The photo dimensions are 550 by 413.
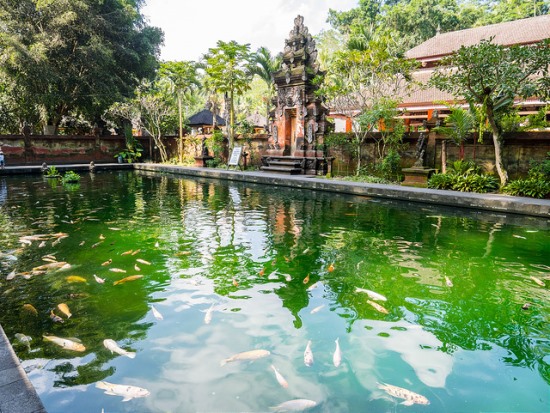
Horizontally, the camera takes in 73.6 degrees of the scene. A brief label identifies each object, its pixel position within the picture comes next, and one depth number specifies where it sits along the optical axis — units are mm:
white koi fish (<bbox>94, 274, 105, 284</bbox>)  4146
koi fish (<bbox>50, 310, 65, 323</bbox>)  3262
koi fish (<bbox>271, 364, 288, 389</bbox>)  2461
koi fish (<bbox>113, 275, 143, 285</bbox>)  4152
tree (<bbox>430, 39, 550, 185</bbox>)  9070
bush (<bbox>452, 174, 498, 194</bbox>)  10523
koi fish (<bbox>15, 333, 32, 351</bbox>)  2922
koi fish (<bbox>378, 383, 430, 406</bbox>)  2320
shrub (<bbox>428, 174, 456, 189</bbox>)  11023
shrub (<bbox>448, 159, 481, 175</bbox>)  11305
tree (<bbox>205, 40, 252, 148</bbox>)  17219
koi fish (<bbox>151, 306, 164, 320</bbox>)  3376
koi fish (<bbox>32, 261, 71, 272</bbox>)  4520
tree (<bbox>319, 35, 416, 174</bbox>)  12352
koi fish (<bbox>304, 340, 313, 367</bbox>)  2688
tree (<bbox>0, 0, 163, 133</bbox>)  19672
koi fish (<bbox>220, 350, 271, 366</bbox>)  2735
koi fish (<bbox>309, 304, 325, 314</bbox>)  3507
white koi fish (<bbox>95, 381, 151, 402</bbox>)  2352
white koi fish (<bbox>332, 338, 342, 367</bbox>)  2705
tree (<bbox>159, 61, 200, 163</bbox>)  19562
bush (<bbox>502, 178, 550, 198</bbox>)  9453
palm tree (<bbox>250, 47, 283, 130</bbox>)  23141
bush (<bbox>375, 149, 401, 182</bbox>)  13078
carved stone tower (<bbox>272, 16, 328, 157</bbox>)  16094
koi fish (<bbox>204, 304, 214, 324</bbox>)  3320
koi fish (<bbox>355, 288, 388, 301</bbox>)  3770
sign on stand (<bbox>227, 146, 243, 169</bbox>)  17750
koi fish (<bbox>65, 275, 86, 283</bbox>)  4176
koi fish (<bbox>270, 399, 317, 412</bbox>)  2229
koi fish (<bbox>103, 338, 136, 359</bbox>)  2782
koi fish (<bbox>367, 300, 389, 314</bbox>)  3502
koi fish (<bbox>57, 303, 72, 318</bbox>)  3386
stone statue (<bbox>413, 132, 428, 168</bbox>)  12211
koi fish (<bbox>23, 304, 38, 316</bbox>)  3411
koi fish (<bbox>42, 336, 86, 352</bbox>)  2852
